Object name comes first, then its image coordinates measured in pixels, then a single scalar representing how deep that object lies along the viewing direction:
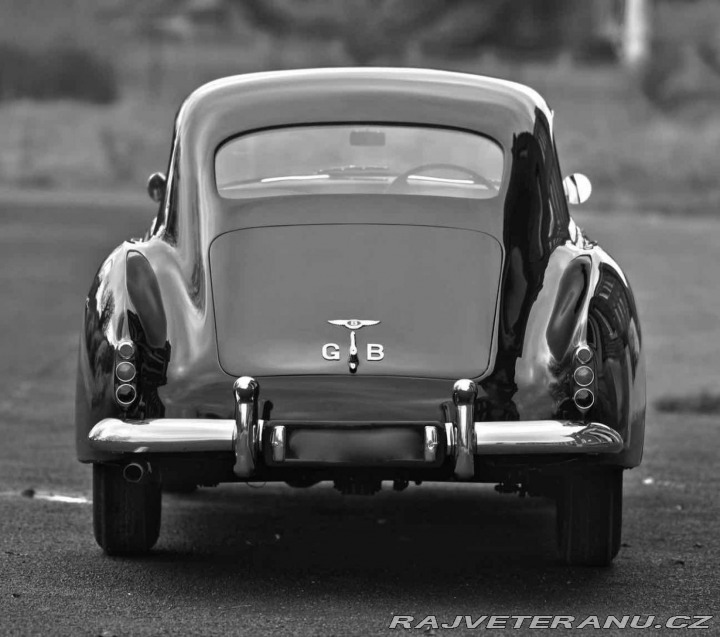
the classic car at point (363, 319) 11.30
